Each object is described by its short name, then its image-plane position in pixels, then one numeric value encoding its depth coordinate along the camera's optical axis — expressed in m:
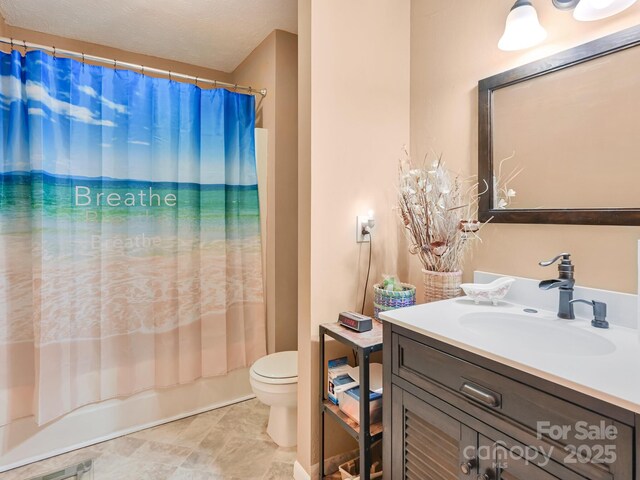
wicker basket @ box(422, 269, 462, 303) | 1.43
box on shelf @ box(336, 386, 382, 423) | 1.30
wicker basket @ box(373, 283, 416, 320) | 1.48
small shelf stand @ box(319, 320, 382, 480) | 1.26
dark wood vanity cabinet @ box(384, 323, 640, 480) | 0.67
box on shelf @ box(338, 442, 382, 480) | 1.47
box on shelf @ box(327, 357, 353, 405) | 1.46
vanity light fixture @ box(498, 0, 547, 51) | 1.20
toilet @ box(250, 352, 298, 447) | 1.79
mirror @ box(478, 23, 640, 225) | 1.05
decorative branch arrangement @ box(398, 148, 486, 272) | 1.42
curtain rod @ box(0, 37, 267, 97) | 1.77
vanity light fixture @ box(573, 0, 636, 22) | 1.02
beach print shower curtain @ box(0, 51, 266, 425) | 1.80
